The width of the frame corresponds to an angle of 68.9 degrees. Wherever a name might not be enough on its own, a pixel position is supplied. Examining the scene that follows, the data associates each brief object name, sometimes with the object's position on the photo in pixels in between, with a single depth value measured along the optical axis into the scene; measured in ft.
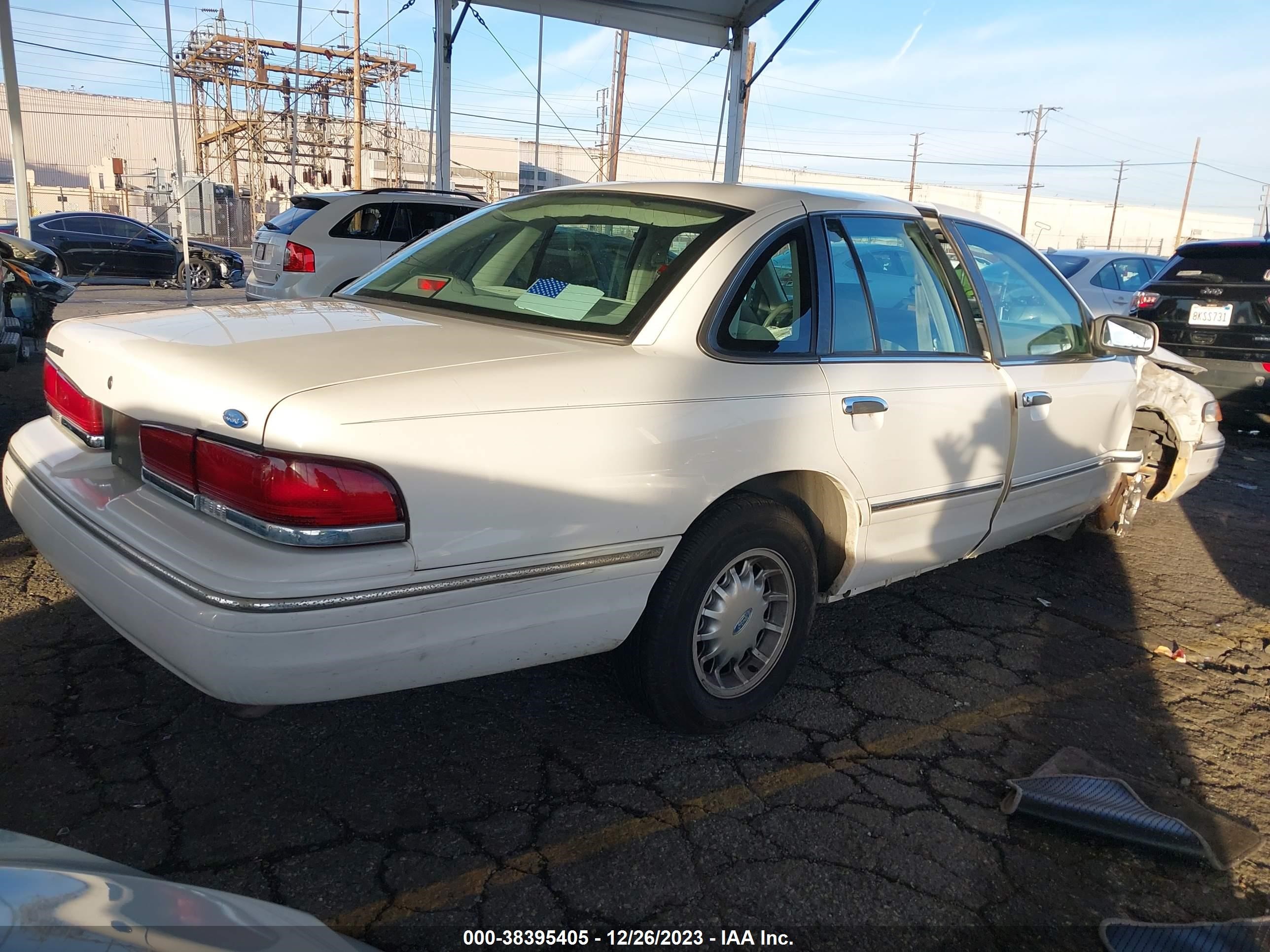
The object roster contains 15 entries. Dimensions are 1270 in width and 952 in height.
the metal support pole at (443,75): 34.47
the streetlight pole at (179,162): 27.32
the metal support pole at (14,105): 35.04
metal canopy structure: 32.32
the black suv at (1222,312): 26.12
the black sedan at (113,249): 61.31
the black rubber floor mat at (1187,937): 6.90
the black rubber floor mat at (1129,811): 8.02
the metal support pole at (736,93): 33.76
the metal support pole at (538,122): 53.36
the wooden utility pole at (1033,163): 174.50
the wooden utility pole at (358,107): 99.14
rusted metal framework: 114.32
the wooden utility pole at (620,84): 92.32
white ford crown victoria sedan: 6.42
